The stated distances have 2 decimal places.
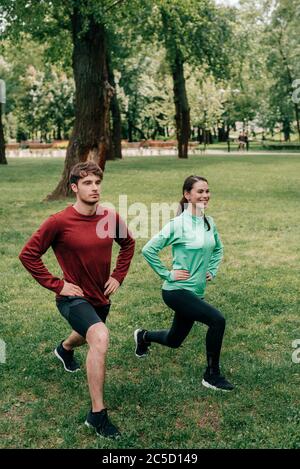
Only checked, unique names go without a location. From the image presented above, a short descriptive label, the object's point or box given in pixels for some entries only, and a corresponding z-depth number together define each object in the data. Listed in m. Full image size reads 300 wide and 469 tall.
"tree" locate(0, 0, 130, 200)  17.44
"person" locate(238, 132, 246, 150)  57.25
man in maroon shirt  4.93
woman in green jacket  5.37
